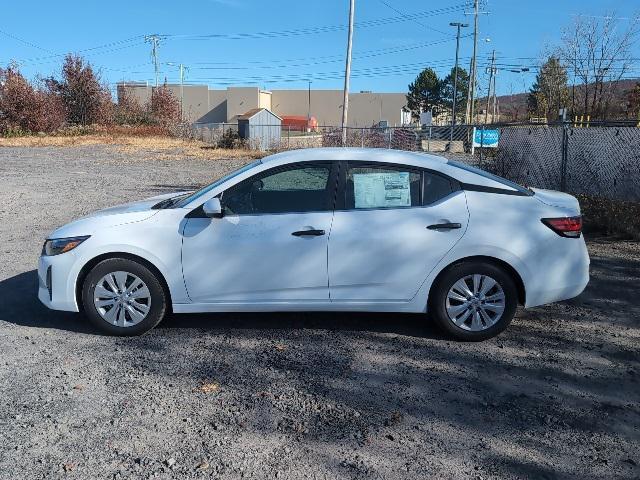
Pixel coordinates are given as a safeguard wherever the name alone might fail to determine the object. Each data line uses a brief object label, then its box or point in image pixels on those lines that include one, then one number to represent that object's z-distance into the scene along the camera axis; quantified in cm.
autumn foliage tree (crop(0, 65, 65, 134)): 4253
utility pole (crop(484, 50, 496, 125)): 6778
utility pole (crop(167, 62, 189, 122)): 9499
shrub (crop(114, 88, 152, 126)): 5209
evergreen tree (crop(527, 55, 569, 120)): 2545
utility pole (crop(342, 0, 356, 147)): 3059
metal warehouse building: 9612
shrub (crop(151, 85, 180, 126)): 5350
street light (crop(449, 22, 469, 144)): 6113
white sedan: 498
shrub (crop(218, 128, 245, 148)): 3568
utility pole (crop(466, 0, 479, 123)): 4937
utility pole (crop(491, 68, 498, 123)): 7331
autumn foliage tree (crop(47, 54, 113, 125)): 4828
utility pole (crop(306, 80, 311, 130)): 9968
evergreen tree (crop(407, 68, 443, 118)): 9312
